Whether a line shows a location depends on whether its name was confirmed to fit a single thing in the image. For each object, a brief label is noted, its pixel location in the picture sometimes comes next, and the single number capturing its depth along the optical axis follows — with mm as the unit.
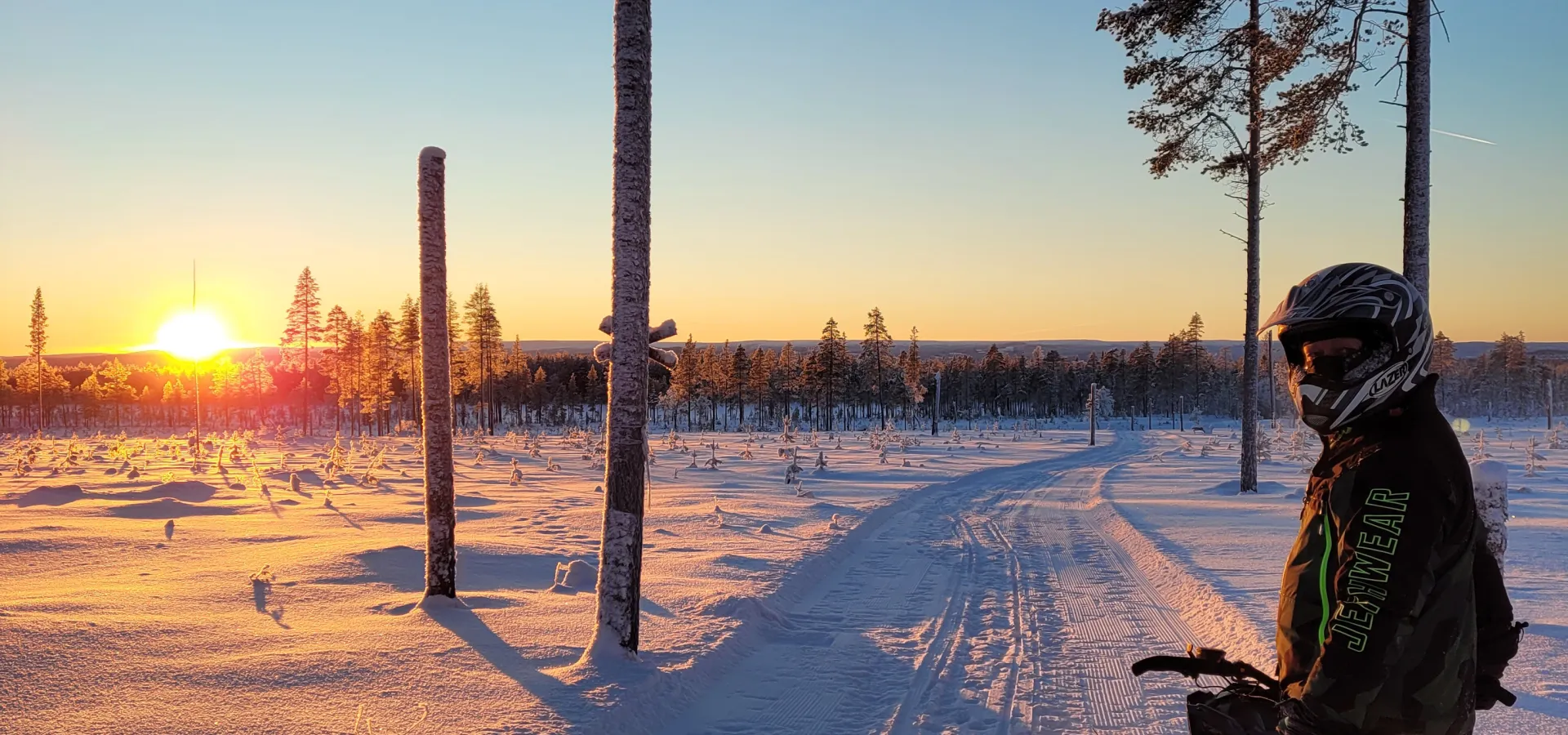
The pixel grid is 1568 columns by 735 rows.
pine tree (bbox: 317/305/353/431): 70938
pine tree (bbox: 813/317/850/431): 85312
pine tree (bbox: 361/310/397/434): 73750
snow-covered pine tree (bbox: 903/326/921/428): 91312
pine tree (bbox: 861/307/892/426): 85500
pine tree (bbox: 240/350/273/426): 130625
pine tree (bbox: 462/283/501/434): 71125
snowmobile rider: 1966
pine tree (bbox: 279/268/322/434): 67188
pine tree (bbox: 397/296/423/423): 69062
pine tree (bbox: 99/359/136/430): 109450
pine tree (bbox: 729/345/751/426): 102188
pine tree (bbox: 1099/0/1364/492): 9359
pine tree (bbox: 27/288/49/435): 69812
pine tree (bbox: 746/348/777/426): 99556
